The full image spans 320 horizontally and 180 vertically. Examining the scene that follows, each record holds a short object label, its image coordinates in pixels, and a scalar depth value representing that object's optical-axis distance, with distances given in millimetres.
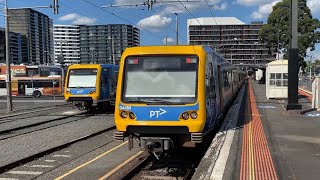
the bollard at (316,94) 19291
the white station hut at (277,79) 25438
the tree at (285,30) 49922
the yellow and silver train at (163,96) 8766
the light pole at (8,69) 26453
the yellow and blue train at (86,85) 22734
